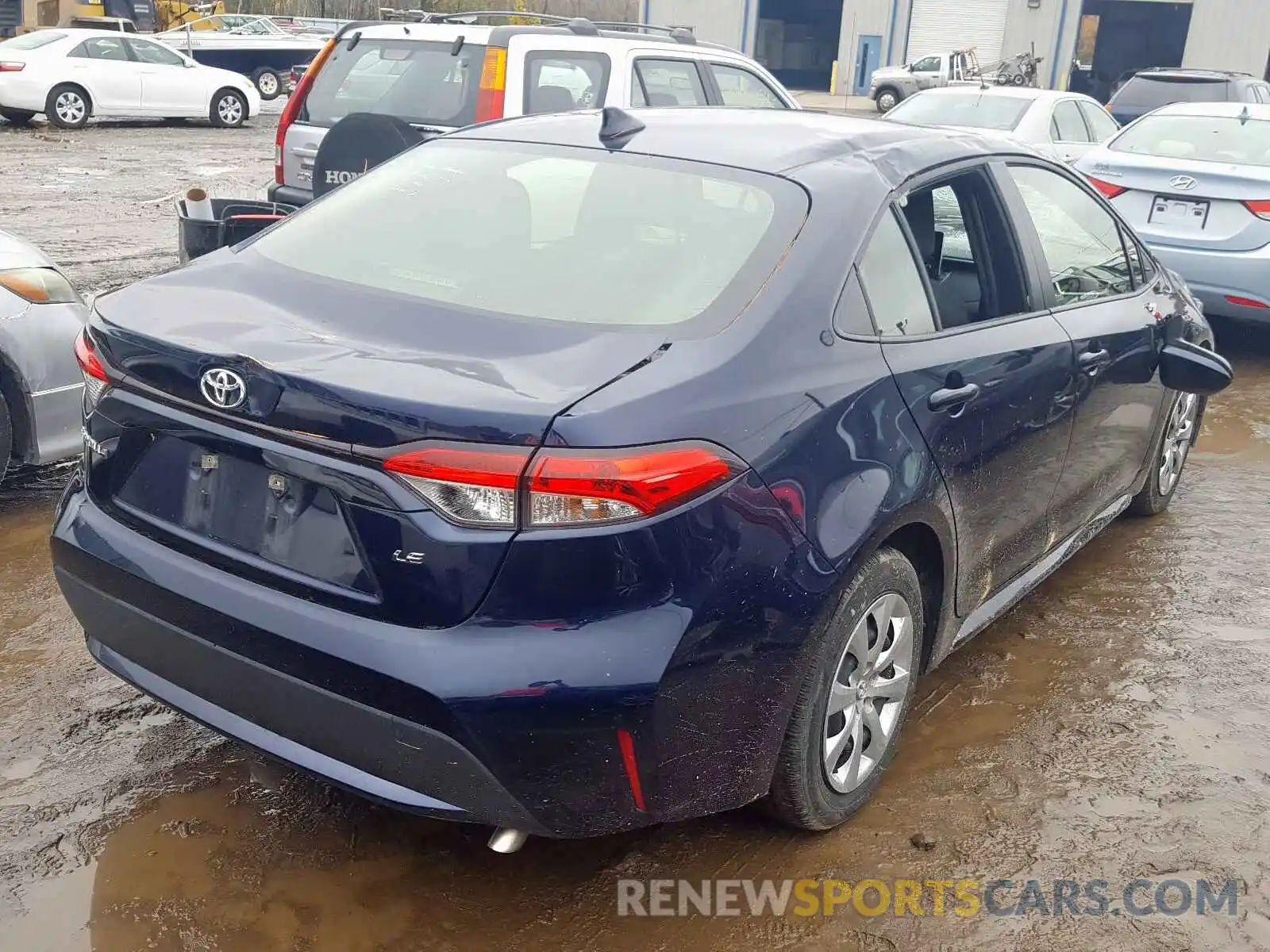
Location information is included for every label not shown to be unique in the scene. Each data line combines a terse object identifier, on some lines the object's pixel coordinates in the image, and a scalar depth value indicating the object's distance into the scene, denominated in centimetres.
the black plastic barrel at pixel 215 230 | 518
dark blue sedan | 219
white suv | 652
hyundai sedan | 716
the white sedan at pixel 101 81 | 1738
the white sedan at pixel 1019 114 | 1091
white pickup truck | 3094
